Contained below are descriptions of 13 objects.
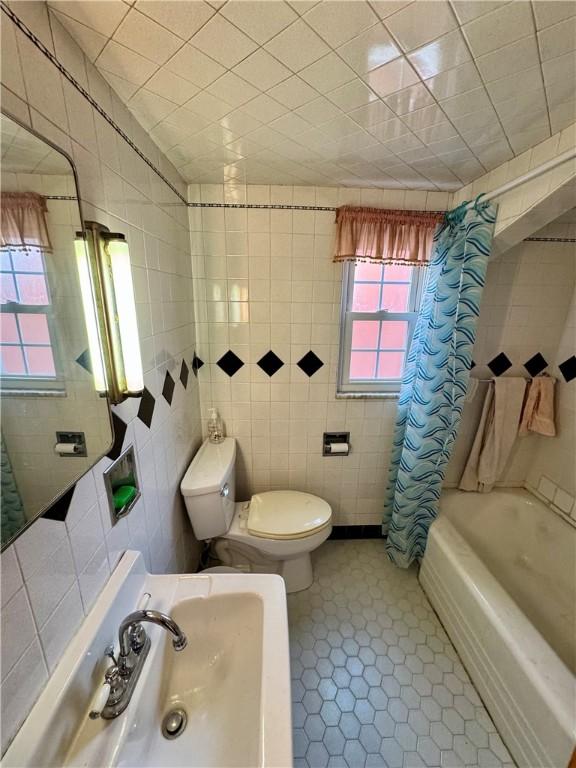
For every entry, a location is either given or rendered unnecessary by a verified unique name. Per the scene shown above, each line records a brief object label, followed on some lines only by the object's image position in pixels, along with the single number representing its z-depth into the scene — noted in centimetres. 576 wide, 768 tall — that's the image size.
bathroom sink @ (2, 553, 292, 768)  58
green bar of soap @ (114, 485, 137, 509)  84
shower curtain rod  96
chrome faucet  66
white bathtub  97
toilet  140
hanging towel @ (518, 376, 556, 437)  175
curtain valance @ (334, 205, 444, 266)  152
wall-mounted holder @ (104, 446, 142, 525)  81
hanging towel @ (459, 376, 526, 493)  176
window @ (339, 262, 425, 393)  173
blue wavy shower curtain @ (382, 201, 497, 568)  138
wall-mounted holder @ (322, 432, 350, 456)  186
